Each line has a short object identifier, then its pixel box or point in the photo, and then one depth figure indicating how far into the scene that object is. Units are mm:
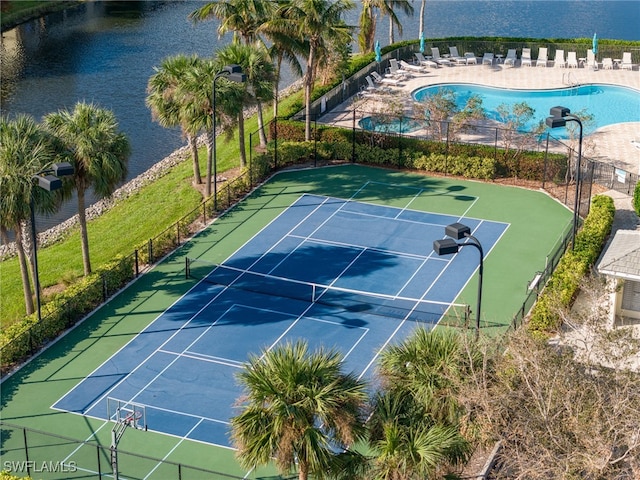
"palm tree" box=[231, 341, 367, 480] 20297
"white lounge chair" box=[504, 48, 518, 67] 59812
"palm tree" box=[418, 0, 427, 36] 64675
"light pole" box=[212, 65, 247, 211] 36594
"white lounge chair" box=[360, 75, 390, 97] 52875
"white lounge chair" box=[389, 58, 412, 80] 56594
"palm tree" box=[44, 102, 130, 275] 32562
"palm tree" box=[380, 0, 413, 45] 57844
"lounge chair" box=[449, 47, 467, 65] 59906
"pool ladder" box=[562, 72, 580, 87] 56344
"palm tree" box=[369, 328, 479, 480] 20312
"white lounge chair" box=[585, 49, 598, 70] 58750
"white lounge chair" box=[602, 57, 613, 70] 58594
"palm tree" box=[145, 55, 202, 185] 39375
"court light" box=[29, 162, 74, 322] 27766
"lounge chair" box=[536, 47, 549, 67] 59469
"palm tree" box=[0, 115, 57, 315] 29984
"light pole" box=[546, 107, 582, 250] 31255
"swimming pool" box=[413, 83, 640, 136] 53688
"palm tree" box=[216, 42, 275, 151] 41094
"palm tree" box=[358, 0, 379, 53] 59719
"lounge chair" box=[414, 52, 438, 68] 59094
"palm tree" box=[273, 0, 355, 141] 43469
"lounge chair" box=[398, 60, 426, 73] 57969
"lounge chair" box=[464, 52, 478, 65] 59706
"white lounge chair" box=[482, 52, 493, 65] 59844
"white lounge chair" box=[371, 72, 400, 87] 55594
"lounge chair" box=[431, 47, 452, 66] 59594
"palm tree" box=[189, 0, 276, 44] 44281
